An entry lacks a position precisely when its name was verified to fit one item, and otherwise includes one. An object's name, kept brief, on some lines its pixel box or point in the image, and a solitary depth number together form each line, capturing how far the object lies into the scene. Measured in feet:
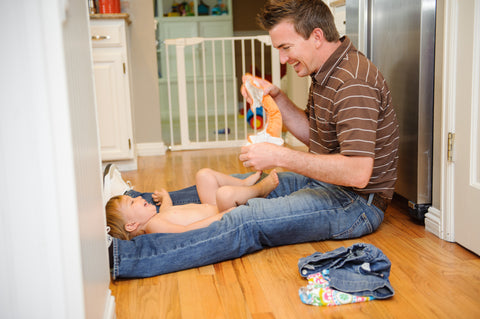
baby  5.74
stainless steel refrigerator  6.06
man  5.00
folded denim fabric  4.26
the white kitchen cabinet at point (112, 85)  11.02
